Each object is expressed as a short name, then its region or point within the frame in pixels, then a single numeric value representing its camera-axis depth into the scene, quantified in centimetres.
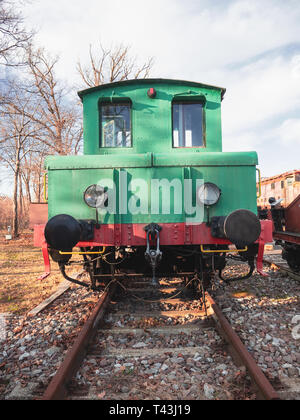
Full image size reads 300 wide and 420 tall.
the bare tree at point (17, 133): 1667
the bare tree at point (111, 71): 1975
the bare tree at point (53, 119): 1779
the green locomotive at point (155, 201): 360
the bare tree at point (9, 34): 949
